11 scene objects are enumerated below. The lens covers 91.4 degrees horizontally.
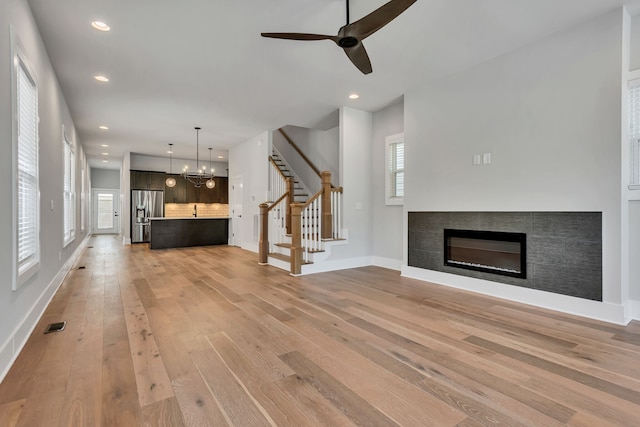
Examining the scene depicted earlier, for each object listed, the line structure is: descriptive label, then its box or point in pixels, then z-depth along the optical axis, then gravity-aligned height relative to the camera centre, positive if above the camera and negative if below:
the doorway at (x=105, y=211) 14.04 +0.04
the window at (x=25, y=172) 2.35 +0.34
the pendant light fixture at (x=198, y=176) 8.74 +1.22
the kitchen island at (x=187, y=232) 8.48 -0.58
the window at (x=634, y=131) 3.02 +0.78
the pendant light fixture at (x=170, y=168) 9.58 +1.58
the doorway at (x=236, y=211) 8.95 +0.02
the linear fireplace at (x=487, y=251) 3.62 -0.50
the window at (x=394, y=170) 5.44 +0.74
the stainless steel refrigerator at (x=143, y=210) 10.09 +0.06
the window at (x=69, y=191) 5.42 +0.38
